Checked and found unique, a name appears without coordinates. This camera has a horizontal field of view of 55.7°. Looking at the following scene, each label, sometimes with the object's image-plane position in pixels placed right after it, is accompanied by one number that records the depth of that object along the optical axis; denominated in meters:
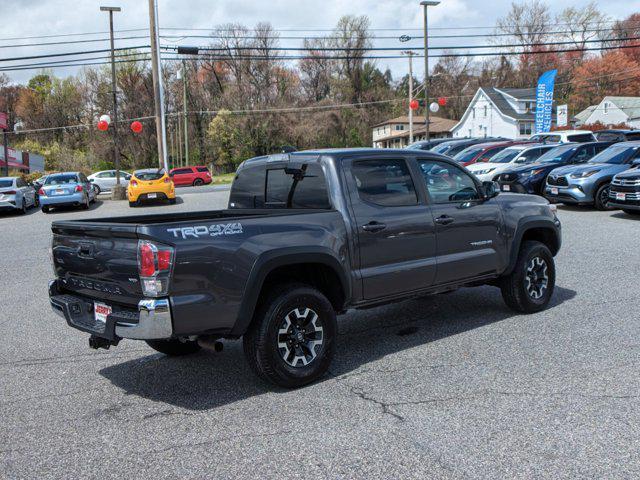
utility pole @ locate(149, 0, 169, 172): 28.33
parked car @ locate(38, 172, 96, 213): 22.64
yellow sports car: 24.17
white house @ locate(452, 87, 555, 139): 65.75
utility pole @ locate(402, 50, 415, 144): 44.78
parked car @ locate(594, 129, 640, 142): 24.29
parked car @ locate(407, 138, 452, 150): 33.00
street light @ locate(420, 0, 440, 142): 39.72
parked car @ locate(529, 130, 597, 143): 25.81
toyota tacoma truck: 4.22
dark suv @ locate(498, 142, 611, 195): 18.52
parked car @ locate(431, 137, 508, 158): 30.66
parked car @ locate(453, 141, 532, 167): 24.89
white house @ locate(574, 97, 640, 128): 64.69
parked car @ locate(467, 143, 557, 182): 21.13
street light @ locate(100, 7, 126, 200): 31.74
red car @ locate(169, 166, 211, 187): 42.47
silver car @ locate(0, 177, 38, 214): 21.91
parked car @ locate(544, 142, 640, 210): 16.16
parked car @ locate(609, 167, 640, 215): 13.95
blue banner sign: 37.25
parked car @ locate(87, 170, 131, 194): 35.84
